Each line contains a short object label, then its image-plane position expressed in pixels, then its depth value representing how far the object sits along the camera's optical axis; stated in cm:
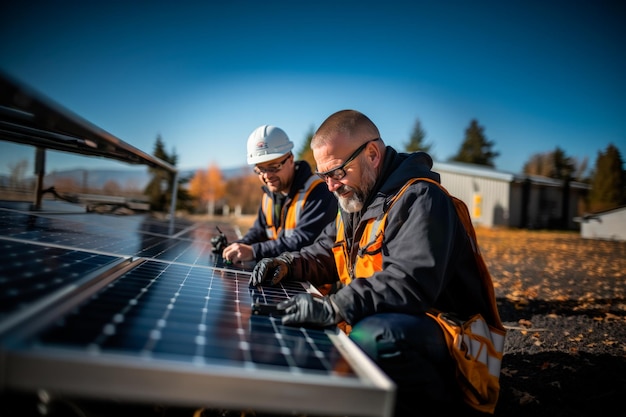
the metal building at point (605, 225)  2123
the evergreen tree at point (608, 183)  3281
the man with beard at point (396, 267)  194
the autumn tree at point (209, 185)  6406
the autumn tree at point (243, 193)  6228
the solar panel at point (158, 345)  96
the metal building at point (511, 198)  2838
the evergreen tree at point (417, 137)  5152
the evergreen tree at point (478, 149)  5512
